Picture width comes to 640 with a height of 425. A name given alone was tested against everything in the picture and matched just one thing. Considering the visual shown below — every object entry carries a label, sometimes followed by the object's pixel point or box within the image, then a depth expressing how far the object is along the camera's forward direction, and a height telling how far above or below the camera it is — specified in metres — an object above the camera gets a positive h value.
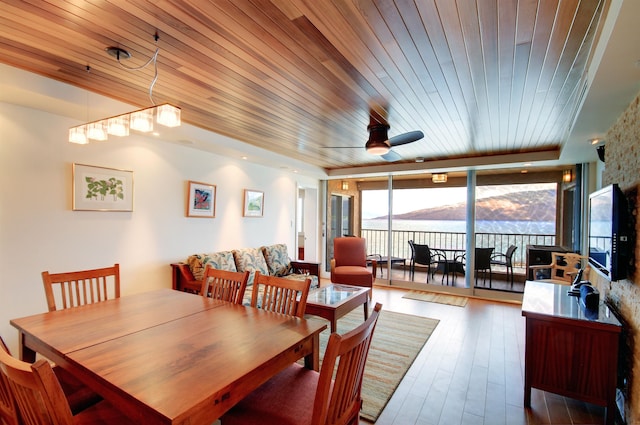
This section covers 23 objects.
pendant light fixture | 1.83 +0.57
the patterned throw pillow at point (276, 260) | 4.86 -0.75
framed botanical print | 3.02 +0.22
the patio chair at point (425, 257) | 6.18 -0.84
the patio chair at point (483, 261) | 5.57 -0.80
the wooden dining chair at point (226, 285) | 2.35 -0.57
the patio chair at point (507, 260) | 5.56 -0.78
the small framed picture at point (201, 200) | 4.14 +0.15
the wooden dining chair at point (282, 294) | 2.10 -0.58
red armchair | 5.38 -0.70
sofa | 3.78 -0.74
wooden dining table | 1.16 -0.67
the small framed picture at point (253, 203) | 5.02 +0.15
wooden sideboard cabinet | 2.12 -0.96
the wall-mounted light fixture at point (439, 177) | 6.09 +0.74
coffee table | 3.22 -0.97
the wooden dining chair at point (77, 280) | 2.12 -0.51
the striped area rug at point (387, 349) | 2.47 -1.43
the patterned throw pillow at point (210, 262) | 3.79 -0.64
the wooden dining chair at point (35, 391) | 0.99 -0.60
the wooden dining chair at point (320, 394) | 1.17 -0.91
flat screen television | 2.09 -0.11
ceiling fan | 2.93 +0.73
